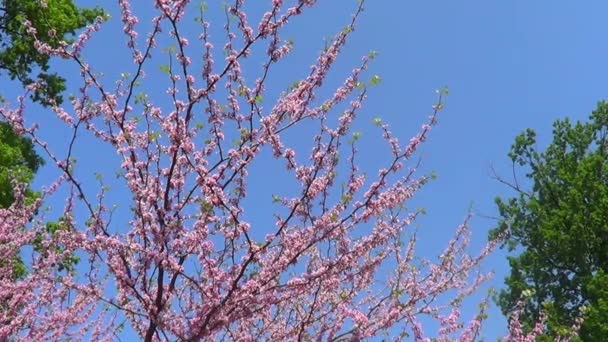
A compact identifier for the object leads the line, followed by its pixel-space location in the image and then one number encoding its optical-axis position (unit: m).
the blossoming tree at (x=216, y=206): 4.91
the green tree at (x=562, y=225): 17.05
